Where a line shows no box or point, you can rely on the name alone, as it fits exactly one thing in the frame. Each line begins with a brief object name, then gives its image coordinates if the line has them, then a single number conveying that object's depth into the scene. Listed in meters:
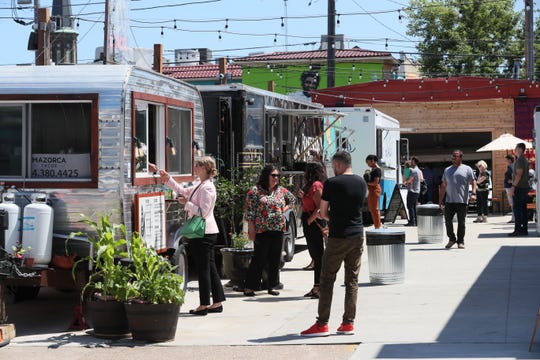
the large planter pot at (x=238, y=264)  13.97
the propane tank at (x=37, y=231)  10.66
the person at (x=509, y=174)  25.45
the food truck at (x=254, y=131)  16.31
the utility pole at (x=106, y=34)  24.71
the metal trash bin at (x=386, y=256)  14.14
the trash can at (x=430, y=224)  20.38
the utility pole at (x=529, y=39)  36.09
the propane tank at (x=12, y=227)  10.60
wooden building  34.34
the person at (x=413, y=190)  26.00
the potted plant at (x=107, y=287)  10.34
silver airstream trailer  10.99
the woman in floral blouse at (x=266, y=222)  12.97
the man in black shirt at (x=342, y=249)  10.19
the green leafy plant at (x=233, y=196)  15.41
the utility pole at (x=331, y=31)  36.84
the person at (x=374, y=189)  21.28
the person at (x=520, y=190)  20.89
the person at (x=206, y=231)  11.67
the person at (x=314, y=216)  12.99
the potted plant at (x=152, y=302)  10.11
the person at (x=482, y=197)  27.54
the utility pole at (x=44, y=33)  27.20
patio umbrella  30.20
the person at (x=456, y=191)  18.58
